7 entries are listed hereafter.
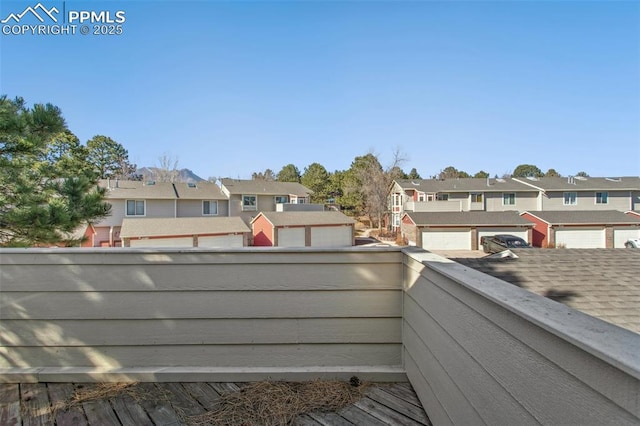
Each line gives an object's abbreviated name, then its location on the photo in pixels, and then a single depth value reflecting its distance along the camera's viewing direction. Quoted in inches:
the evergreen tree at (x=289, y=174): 1648.6
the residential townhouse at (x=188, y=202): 641.6
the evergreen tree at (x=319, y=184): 1375.5
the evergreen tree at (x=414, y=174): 1904.8
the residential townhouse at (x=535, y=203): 721.6
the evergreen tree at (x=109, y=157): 1055.0
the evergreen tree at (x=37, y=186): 145.8
